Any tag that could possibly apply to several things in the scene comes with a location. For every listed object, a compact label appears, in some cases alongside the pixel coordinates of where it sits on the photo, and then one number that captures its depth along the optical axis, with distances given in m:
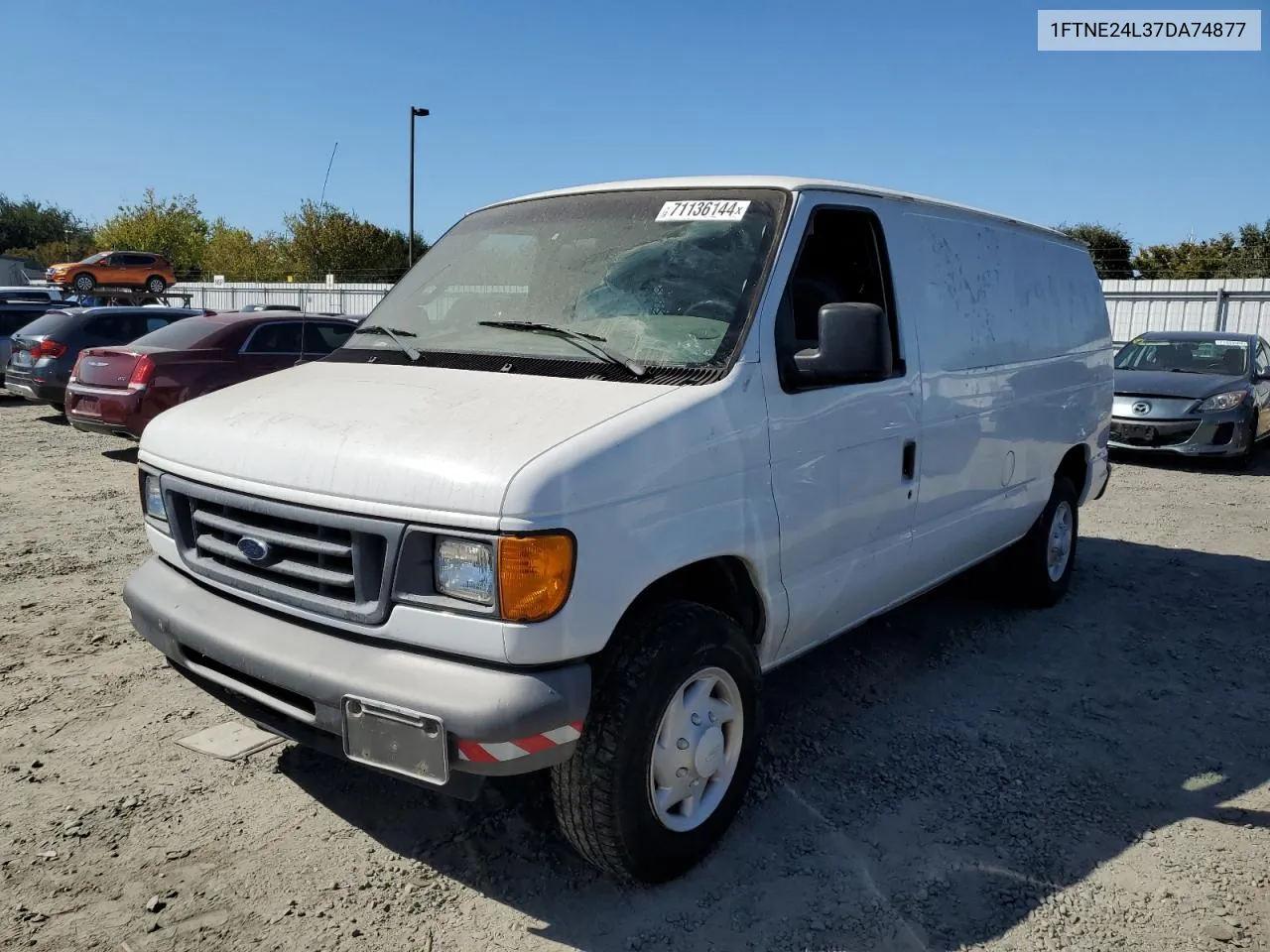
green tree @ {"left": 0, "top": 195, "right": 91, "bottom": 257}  77.12
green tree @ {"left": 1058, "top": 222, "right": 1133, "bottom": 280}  34.62
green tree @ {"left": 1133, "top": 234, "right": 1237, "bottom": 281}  39.84
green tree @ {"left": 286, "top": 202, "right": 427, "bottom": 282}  40.91
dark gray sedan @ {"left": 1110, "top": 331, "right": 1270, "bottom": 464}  11.19
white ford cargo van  2.57
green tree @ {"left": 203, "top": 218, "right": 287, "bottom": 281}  47.88
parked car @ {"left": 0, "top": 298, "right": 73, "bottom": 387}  17.16
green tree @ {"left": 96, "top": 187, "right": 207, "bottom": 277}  60.88
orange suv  35.31
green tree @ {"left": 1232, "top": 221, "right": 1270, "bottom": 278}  30.45
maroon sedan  9.98
